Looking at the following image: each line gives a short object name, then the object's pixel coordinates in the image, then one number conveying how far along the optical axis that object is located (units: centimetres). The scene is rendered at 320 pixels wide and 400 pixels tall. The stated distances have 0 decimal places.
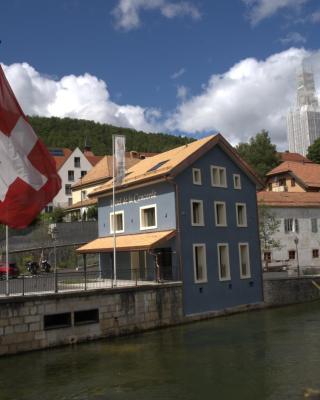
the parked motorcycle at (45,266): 3786
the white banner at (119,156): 2908
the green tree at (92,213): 5309
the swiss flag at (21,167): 1285
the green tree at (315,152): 8344
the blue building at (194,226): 2956
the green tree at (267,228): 4447
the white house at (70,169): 7469
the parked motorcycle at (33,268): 3594
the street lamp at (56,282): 2318
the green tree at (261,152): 8031
